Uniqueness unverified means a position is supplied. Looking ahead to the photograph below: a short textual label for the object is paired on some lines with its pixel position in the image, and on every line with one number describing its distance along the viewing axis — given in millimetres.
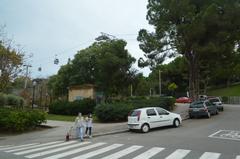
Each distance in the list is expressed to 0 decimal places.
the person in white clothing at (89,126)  11233
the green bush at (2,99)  21150
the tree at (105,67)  21936
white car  12276
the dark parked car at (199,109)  17218
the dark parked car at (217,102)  21323
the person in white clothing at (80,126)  10613
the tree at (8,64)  16723
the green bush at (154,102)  18031
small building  21787
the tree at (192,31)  18778
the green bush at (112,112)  15499
